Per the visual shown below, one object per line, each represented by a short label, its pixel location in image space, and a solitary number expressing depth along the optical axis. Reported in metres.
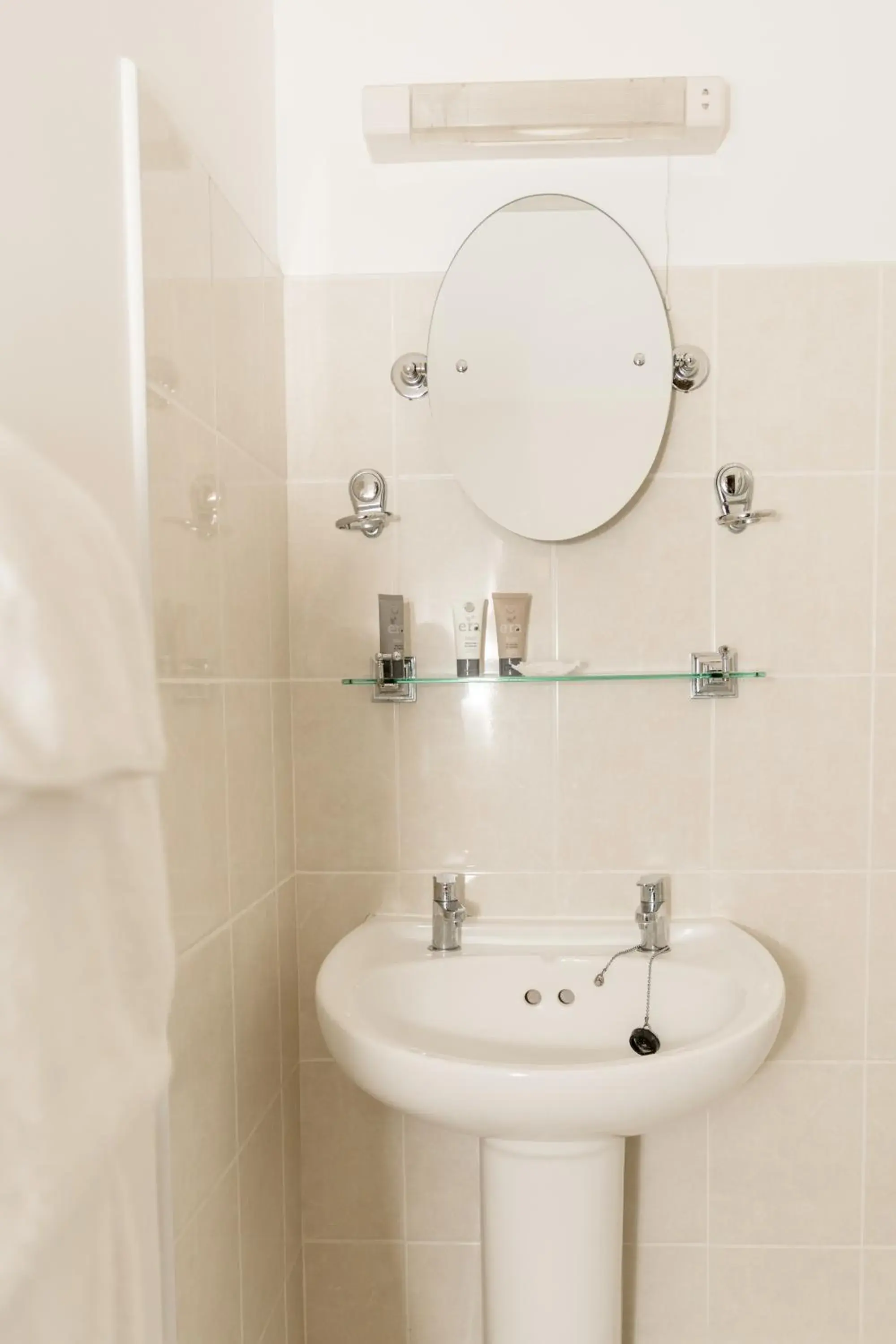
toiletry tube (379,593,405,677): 1.33
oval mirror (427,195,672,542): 1.35
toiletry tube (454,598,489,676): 1.32
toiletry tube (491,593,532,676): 1.33
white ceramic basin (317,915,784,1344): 0.97
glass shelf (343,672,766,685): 1.30
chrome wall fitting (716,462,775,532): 1.32
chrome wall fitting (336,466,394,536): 1.33
